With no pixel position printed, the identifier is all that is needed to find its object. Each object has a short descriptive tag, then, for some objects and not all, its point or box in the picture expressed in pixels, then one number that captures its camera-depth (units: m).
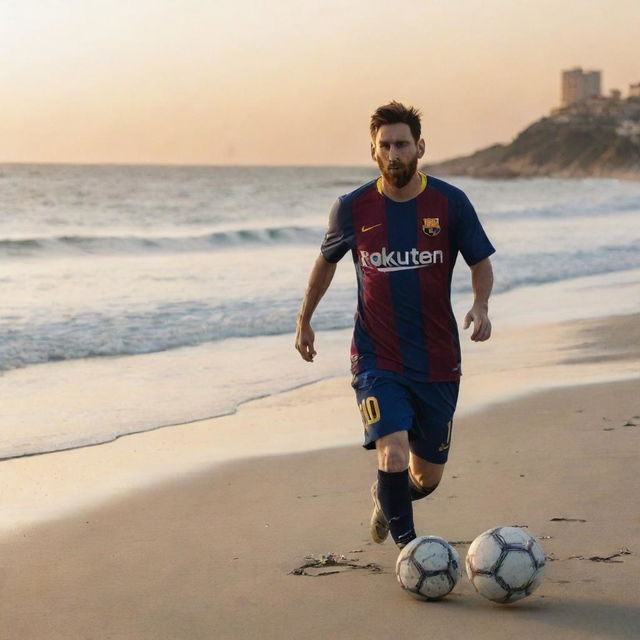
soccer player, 4.42
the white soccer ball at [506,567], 4.01
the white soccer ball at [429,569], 4.11
